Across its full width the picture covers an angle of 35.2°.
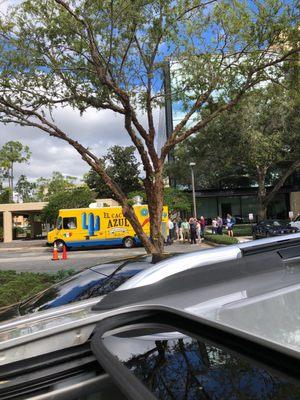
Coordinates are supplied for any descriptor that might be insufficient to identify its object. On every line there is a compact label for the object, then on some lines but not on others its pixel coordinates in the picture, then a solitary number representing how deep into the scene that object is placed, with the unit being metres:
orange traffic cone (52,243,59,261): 22.75
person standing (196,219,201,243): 28.73
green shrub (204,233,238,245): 24.10
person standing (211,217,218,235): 33.72
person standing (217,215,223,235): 33.47
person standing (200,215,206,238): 31.76
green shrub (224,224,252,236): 34.38
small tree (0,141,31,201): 60.59
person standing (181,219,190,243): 30.55
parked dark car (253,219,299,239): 25.48
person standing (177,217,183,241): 32.45
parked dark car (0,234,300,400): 1.39
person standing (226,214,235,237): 30.91
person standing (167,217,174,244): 29.49
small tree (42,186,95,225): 41.84
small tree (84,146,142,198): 62.50
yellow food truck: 30.47
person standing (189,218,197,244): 28.55
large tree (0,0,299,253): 9.51
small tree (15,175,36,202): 76.19
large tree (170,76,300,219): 30.92
